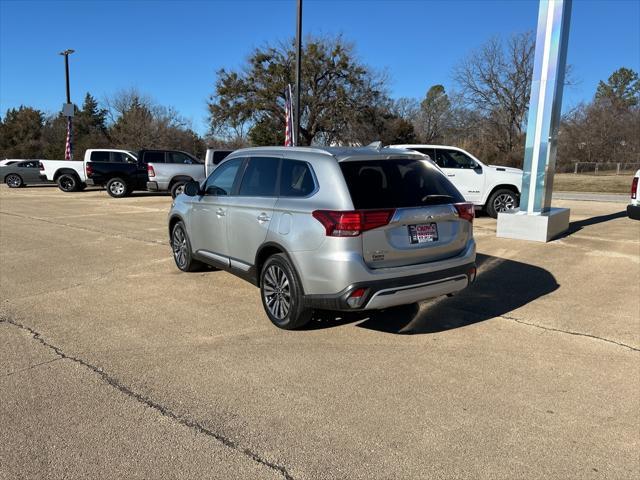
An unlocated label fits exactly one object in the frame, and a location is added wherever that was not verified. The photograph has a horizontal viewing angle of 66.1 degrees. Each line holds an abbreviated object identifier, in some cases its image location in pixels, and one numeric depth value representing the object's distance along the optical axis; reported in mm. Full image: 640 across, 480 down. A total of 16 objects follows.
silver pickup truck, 18656
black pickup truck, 20344
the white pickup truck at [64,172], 22984
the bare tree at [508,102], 43375
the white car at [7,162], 27781
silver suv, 4086
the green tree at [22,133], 59562
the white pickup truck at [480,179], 12125
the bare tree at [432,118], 61969
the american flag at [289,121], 17597
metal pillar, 9219
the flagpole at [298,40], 16906
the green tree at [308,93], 38969
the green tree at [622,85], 81750
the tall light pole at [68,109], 30489
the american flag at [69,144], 30359
